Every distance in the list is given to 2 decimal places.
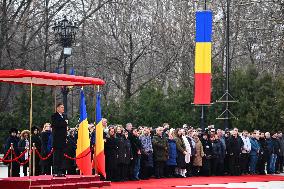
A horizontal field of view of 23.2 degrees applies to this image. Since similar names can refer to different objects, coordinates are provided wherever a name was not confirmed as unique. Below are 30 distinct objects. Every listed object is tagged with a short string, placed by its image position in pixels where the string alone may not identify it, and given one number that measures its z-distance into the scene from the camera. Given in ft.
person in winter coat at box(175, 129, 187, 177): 84.28
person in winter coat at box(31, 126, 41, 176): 73.07
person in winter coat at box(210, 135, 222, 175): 89.15
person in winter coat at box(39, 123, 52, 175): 71.46
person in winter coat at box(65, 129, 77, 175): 75.46
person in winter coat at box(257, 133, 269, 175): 95.55
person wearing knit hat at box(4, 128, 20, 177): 72.18
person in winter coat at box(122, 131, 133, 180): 77.30
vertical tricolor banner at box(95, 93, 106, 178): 69.72
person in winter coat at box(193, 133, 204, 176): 87.04
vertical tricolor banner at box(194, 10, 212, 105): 95.20
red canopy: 58.34
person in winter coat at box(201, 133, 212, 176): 88.58
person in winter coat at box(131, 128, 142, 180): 79.10
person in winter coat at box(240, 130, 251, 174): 92.63
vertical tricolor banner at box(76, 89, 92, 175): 68.28
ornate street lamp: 83.05
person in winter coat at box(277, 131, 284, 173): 98.17
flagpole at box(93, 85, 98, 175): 69.26
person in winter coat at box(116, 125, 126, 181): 76.84
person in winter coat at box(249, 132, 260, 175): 94.12
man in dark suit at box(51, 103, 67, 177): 61.87
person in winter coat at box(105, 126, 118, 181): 76.79
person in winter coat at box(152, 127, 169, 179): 81.92
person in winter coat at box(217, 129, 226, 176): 90.07
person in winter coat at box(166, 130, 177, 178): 83.51
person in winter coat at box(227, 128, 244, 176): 91.04
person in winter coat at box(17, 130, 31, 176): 72.59
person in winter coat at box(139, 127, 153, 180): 80.73
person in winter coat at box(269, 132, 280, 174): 97.09
